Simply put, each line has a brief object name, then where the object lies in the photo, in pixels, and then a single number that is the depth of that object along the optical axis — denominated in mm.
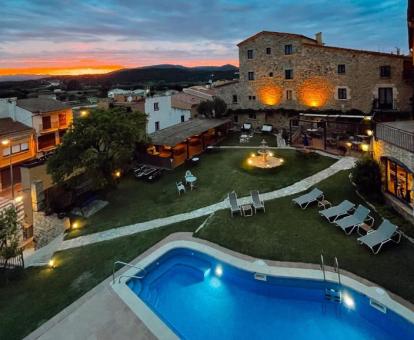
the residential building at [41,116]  40031
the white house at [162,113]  41844
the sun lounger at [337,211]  16734
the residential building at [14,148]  34875
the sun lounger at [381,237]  13617
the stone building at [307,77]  33125
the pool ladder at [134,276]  13149
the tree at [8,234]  15891
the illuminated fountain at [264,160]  25297
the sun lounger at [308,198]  18688
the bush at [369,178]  18375
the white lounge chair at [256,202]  18781
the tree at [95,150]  23500
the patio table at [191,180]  24578
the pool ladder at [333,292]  11548
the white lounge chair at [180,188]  23991
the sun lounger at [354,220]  15414
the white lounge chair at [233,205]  18578
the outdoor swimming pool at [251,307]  10297
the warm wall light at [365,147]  23359
